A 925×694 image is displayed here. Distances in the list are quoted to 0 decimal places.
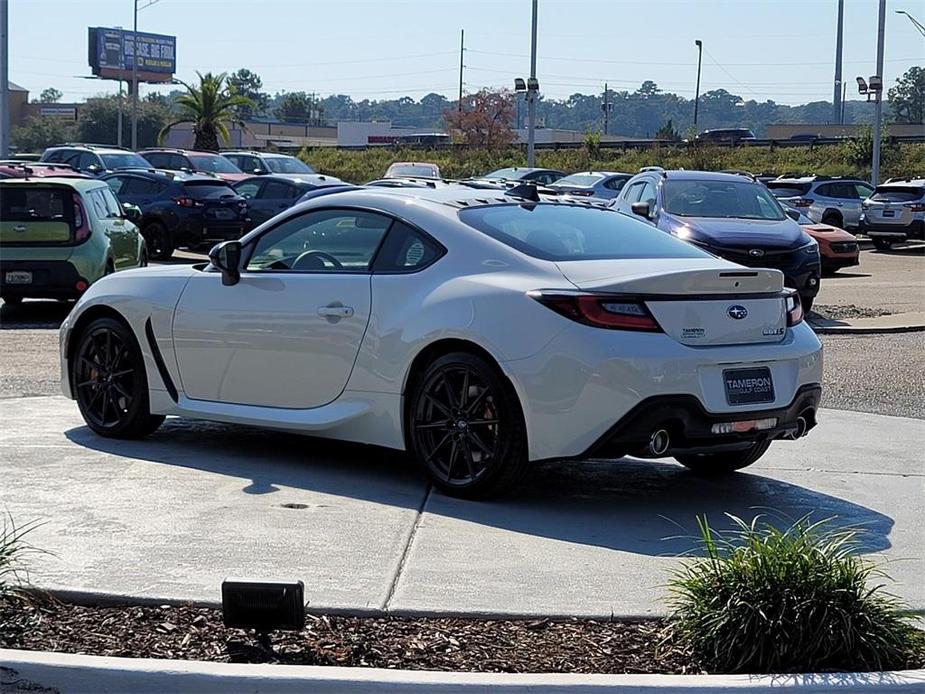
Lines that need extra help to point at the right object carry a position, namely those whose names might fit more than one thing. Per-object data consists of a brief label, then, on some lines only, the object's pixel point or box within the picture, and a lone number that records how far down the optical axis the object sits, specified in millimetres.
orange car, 23391
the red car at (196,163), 35438
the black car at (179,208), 24625
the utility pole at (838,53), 58719
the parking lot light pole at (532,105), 44525
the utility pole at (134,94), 60944
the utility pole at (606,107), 104438
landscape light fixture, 4711
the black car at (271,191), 27641
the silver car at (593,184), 31016
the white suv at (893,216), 32750
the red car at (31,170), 20144
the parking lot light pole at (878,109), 42531
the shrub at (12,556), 5055
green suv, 14898
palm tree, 55781
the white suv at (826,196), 35094
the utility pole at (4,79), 37094
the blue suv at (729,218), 16078
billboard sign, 112375
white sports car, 6508
